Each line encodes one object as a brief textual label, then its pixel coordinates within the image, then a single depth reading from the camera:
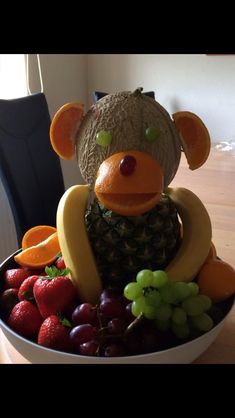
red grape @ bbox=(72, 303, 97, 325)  0.55
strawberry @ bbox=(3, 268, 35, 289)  0.66
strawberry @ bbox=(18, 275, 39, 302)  0.61
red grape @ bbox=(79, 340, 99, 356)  0.50
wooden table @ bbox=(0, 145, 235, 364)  0.61
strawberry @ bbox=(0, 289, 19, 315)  0.62
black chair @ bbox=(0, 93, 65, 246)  1.26
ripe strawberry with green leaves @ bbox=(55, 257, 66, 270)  0.67
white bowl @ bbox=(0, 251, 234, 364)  0.48
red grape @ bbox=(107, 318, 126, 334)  0.52
